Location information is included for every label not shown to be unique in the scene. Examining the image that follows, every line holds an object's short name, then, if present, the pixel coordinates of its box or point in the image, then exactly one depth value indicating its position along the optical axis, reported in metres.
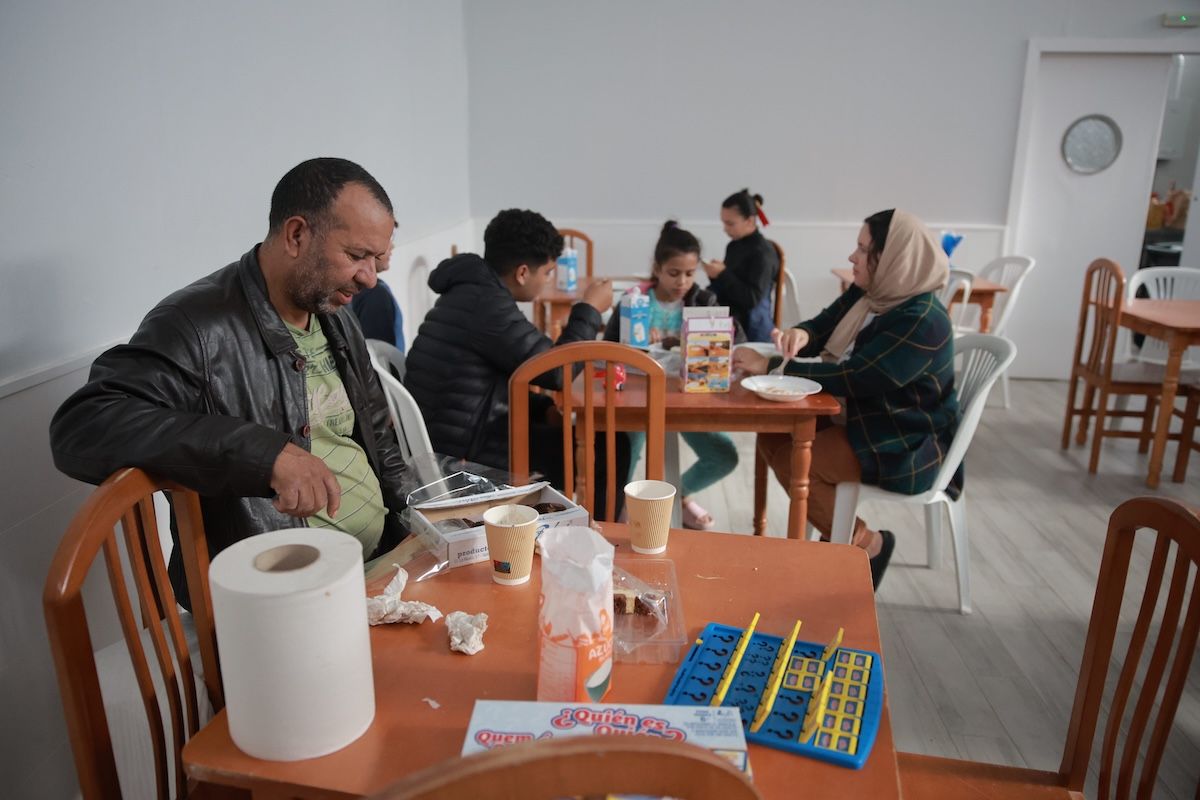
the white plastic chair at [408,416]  2.01
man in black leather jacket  1.07
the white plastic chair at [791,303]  4.86
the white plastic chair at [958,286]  4.32
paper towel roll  0.74
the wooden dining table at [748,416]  2.13
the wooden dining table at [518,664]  0.79
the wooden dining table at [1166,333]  3.26
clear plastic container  0.98
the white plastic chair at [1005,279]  4.56
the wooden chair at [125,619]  0.85
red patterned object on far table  2.26
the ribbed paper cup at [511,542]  1.12
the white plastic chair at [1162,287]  3.94
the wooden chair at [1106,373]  3.53
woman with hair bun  3.55
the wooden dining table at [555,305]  4.04
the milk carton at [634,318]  2.51
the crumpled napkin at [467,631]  0.99
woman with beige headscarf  2.21
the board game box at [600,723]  0.77
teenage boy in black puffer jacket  2.21
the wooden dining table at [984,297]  4.42
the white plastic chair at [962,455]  2.23
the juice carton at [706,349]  2.21
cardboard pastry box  1.19
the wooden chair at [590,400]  1.65
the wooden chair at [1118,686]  0.96
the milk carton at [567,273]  4.29
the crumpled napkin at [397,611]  1.04
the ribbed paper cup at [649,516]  1.22
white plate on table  2.14
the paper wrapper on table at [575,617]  0.81
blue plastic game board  0.84
